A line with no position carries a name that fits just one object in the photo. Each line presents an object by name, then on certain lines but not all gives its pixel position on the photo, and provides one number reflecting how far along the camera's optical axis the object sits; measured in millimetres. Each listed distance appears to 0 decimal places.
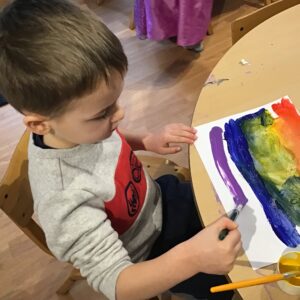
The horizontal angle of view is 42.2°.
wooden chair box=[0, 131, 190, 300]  786
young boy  594
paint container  587
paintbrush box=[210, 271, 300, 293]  566
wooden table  856
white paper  651
